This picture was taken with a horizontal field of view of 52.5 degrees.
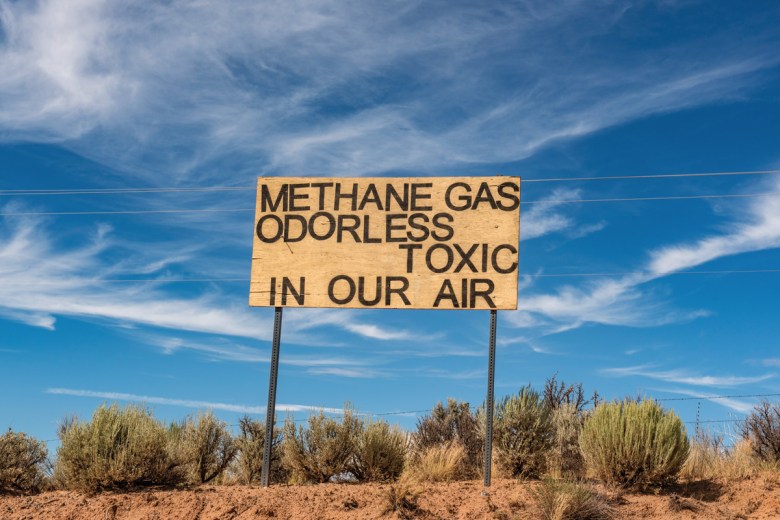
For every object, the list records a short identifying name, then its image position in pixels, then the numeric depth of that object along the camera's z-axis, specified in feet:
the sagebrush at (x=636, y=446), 47.52
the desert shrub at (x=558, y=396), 73.98
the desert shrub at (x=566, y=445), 52.65
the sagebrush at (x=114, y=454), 47.60
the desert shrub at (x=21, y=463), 53.01
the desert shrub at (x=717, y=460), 52.47
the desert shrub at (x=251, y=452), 58.44
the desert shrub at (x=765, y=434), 57.26
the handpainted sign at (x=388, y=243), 49.49
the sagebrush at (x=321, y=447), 52.16
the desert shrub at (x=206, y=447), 56.95
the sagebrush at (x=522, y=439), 51.24
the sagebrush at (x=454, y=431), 56.59
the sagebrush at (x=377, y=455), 51.62
